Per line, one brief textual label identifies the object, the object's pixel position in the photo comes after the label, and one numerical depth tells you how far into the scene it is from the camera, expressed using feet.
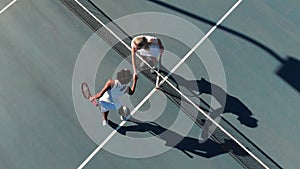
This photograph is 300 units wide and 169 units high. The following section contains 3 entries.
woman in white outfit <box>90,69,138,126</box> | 26.14
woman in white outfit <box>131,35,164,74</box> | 28.37
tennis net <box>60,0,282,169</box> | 27.78
